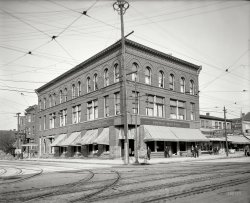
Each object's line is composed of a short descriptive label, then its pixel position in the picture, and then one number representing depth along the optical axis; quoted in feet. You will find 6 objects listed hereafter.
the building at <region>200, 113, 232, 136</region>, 158.02
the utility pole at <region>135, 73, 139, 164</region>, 73.46
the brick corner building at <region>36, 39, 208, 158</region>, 98.78
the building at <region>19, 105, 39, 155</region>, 196.09
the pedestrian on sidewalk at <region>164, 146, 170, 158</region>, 101.72
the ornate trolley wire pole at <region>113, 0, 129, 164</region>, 75.17
